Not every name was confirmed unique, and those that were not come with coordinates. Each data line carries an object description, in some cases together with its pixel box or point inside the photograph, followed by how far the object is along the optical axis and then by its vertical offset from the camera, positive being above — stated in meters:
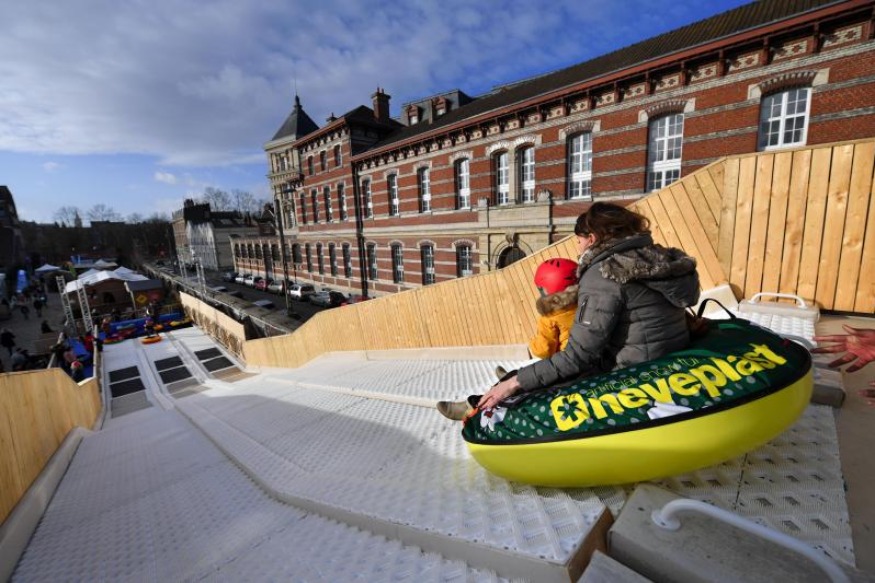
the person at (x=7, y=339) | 17.56 -4.11
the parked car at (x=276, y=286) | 30.55 -3.60
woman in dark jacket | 2.04 -0.38
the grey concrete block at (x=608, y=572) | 1.46 -1.38
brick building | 9.01 +3.34
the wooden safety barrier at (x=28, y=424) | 3.74 -2.18
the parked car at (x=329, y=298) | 23.41 -3.64
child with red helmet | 2.79 -0.56
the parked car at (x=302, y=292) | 25.60 -3.45
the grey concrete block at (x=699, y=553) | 1.36 -1.30
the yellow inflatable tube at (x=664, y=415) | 1.81 -0.95
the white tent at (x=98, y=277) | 24.16 -1.95
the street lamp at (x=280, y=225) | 21.28 +1.23
